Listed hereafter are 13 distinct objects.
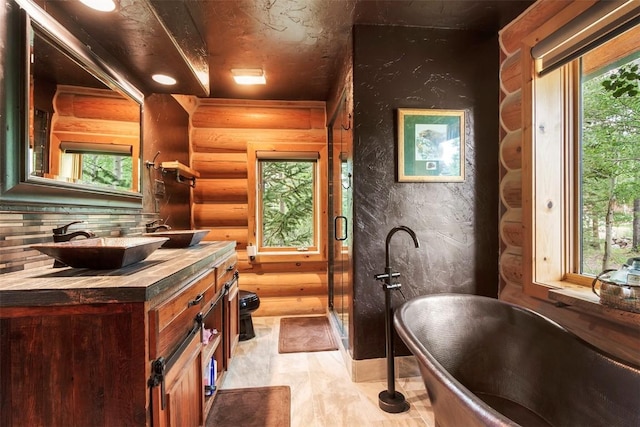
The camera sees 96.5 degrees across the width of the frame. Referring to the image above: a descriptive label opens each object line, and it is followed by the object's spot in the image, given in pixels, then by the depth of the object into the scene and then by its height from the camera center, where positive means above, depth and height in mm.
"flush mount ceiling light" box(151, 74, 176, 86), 2061 +1002
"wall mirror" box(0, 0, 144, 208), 1171 +462
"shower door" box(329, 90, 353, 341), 2152 -3
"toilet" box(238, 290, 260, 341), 2553 -867
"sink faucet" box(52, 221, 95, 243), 1303 -87
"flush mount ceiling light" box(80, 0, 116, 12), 1375 +1029
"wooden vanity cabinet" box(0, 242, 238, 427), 860 -422
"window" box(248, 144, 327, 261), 3225 +128
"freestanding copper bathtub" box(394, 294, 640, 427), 1054 -710
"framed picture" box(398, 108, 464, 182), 1988 +479
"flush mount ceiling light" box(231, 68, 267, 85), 2568 +1286
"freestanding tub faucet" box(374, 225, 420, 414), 1754 -786
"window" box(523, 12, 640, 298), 1491 +237
